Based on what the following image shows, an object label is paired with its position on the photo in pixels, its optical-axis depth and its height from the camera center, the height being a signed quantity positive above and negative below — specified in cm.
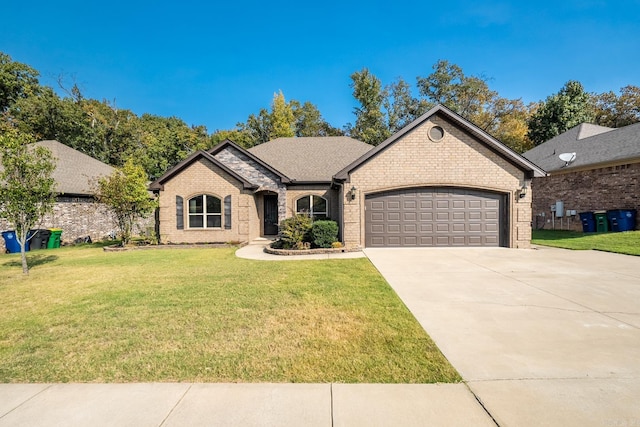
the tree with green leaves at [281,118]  3341 +1121
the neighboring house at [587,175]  1486 +197
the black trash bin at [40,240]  1422 -117
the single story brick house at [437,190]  1209 +88
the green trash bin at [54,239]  1461 -116
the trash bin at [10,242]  1347 -120
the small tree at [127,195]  1334 +92
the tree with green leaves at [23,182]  809 +98
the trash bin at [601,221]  1541 -68
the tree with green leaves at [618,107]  3130 +1123
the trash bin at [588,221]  1622 -72
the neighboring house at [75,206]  1568 +55
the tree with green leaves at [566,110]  2830 +973
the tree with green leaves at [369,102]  3406 +1303
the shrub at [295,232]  1164 -80
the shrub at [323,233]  1168 -85
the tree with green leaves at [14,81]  2898 +1383
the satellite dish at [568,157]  1730 +311
